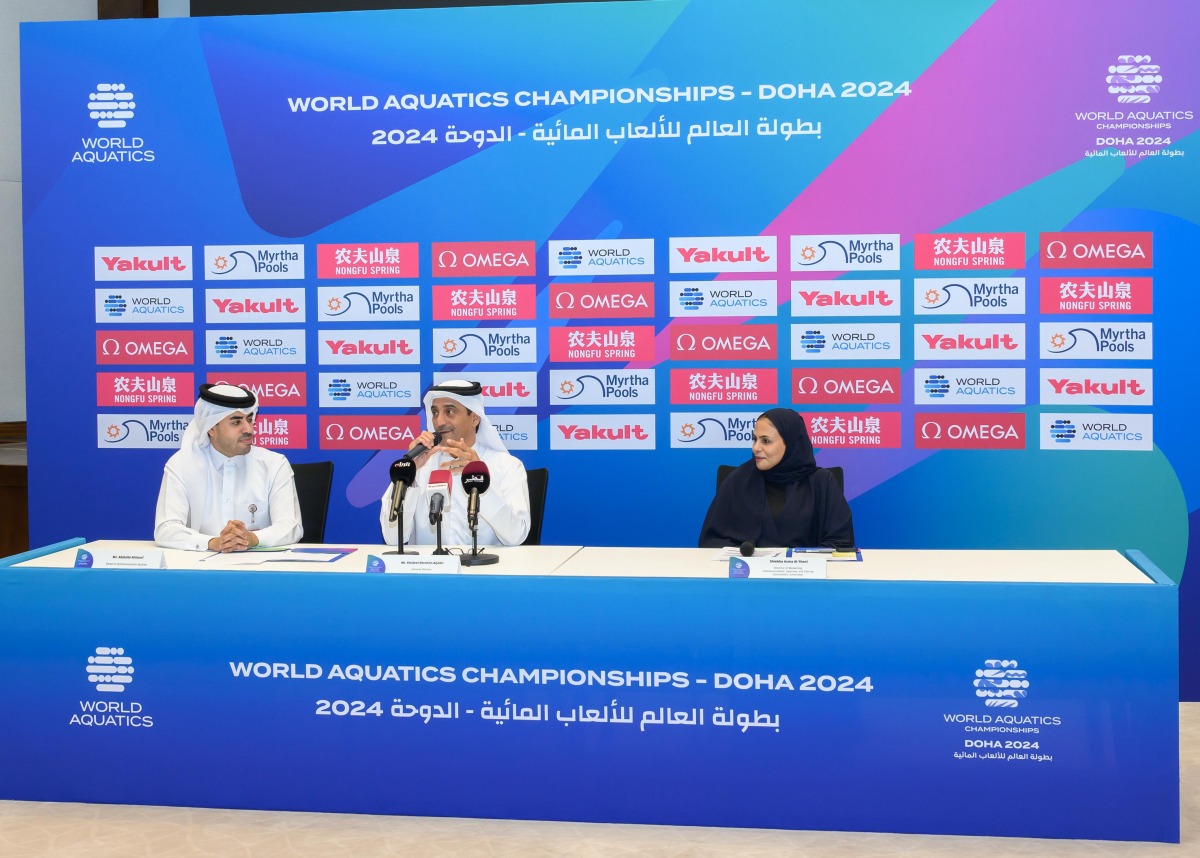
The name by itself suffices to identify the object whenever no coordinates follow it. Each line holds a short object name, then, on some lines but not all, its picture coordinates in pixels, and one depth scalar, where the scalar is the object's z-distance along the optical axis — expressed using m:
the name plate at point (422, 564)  3.54
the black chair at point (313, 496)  4.91
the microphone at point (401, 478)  3.59
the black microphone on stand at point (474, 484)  3.61
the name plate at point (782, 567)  3.42
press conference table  3.32
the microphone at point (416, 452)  3.74
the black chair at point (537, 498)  4.78
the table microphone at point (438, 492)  3.66
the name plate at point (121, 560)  3.64
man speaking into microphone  4.37
